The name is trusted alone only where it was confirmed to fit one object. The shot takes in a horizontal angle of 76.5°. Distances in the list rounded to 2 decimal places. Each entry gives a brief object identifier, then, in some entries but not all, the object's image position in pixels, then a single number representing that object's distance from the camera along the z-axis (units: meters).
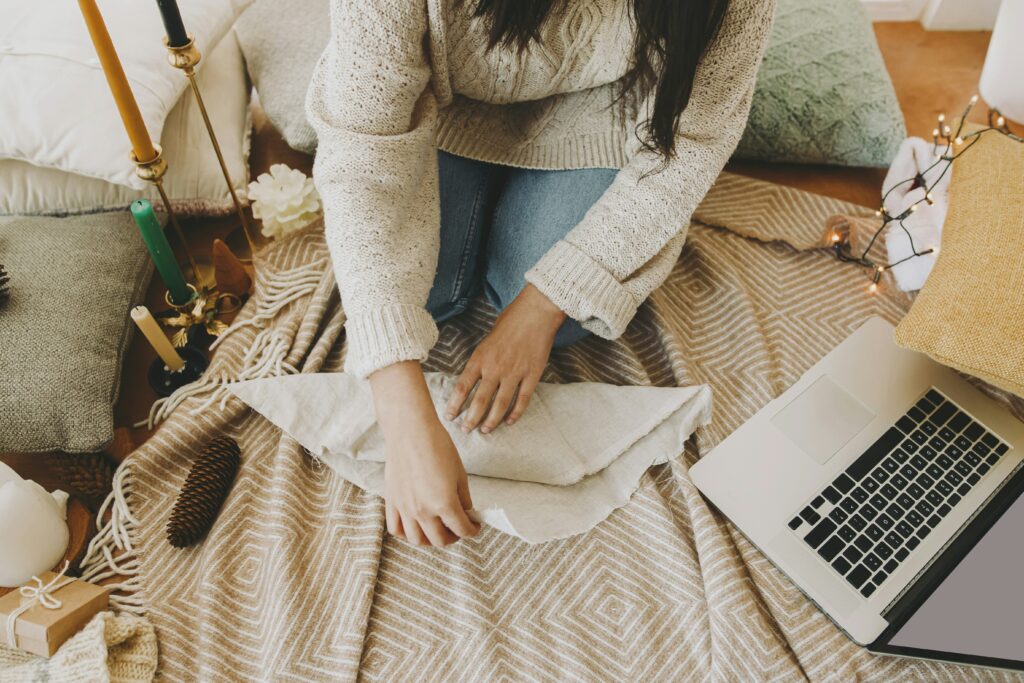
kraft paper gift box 0.67
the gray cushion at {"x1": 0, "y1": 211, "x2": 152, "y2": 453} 0.76
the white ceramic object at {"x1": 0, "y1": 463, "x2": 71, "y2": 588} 0.67
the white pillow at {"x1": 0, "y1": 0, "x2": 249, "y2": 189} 0.89
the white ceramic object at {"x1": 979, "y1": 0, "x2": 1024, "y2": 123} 1.14
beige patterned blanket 0.71
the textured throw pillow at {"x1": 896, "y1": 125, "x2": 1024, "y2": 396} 0.77
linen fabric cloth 0.77
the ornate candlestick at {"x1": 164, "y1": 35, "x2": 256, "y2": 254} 0.77
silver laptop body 0.63
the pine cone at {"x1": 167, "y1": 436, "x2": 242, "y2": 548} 0.77
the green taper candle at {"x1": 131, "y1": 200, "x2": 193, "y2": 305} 0.81
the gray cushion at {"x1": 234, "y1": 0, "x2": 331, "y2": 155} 1.07
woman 0.67
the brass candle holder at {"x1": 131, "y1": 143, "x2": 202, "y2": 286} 0.81
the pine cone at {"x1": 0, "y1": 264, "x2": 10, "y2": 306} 0.81
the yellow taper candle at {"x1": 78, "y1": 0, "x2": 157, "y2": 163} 0.68
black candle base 0.90
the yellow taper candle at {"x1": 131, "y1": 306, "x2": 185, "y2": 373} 0.79
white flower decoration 0.99
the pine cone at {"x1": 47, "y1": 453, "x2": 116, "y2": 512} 0.80
